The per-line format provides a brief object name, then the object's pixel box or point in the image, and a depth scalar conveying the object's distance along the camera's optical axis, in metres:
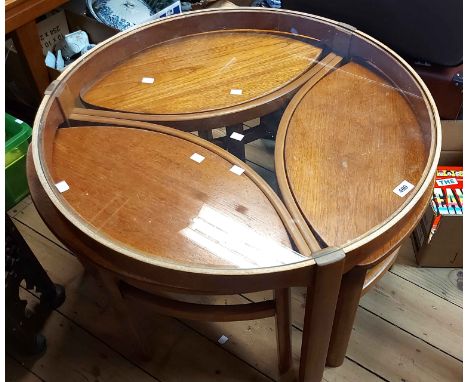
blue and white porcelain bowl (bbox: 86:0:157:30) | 1.96
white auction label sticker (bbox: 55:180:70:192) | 0.96
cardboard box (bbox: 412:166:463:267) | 1.40
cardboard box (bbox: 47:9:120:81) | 1.88
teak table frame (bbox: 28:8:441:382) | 0.82
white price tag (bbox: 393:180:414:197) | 0.91
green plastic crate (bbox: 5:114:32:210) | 1.68
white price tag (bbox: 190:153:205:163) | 1.02
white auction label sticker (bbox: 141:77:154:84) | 1.23
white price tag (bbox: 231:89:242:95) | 1.18
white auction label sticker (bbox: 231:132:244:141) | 1.10
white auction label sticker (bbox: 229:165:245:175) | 0.99
